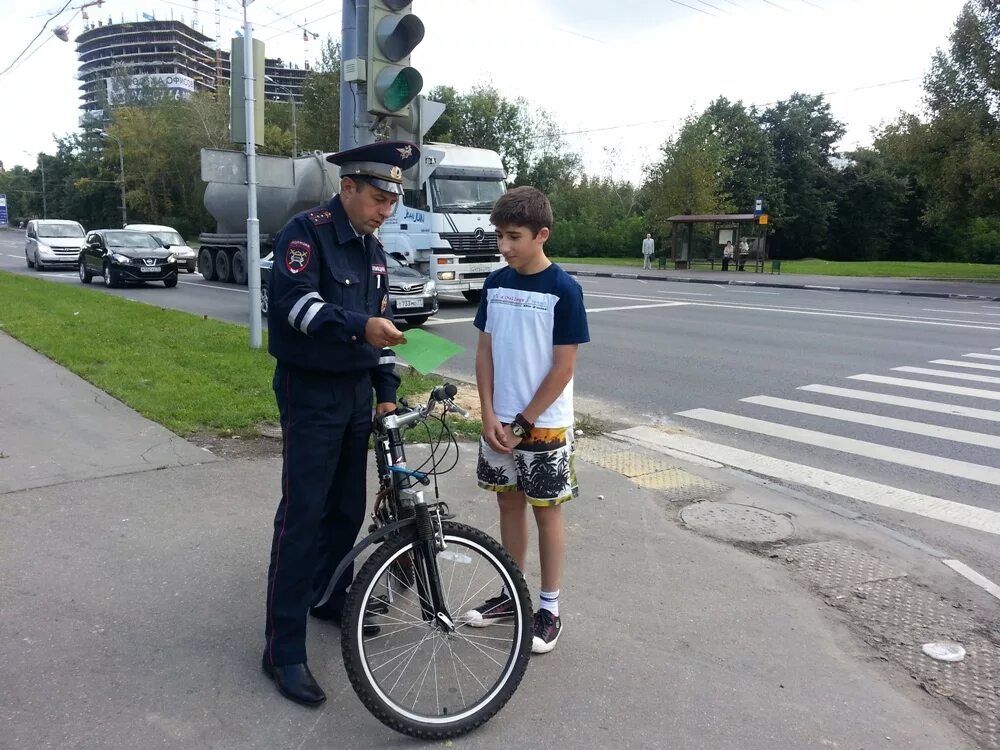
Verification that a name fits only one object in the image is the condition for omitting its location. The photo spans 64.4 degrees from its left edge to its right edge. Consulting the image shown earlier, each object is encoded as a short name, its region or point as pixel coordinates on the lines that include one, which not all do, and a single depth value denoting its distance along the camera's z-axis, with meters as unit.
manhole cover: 4.73
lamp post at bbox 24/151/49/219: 92.61
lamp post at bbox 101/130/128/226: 60.44
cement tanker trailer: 16.69
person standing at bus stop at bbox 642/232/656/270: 37.91
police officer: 2.82
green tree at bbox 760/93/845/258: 54.22
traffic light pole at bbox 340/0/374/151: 5.38
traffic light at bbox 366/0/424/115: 5.34
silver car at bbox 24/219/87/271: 27.34
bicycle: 2.66
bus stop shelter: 34.25
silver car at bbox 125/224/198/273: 23.39
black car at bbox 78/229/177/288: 20.55
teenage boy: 3.03
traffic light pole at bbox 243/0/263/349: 9.25
